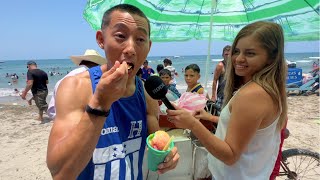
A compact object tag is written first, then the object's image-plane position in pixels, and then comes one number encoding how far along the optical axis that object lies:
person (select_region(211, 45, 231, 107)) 5.94
